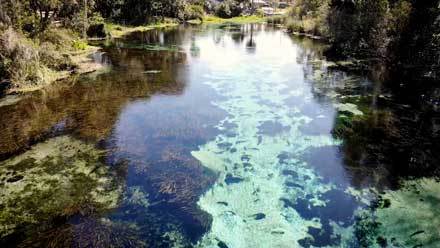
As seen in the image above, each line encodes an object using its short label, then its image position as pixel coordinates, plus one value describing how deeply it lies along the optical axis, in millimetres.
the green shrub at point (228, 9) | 78625
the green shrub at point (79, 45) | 29042
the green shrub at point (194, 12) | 67438
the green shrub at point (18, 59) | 18750
